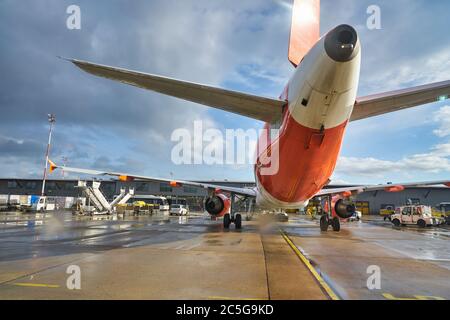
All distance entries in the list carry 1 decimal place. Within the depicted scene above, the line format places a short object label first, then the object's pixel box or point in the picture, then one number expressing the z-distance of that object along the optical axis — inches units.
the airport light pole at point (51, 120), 1824.6
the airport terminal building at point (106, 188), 3144.7
